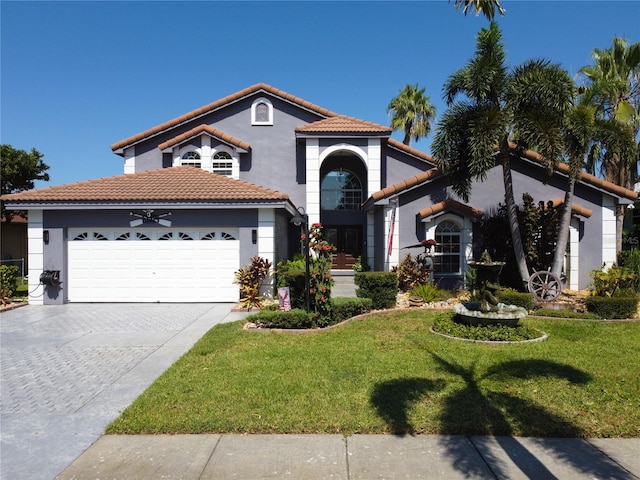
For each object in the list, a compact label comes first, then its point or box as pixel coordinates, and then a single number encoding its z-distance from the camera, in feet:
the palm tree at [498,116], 35.70
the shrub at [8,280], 41.61
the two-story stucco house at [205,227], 41.52
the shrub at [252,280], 38.73
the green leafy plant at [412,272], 43.24
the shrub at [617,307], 31.40
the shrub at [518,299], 32.96
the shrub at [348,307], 31.30
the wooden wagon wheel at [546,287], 37.22
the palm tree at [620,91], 52.49
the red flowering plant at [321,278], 29.89
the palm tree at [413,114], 94.73
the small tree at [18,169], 81.04
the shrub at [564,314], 31.78
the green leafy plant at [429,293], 38.88
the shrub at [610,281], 34.78
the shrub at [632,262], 40.14
